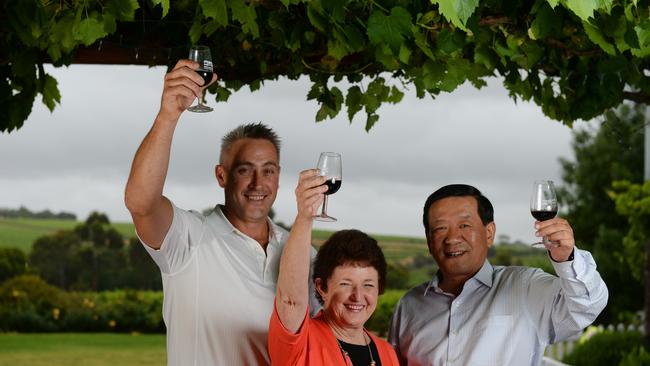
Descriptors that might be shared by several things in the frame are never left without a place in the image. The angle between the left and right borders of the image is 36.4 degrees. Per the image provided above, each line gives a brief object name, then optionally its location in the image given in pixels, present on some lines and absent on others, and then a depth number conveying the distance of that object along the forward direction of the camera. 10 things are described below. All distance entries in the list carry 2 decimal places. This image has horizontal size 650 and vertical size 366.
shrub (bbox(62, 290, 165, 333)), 17.80
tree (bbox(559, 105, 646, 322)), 20.69
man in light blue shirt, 3.22
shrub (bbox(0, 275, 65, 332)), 17.62
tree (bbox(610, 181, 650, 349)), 11.41
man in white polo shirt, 3.16
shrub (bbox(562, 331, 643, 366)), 9.15
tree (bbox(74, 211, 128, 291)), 17.95
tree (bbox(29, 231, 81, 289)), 18.02
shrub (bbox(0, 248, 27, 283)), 18.14
